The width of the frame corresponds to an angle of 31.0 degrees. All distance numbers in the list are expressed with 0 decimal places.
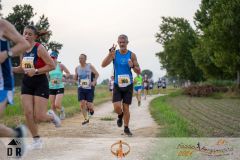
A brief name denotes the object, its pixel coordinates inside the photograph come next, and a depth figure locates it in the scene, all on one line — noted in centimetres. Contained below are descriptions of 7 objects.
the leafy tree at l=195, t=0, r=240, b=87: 3081
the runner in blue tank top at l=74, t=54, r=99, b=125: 1239
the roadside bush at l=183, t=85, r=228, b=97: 3716
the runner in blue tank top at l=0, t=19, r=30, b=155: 482
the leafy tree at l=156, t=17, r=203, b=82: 5153
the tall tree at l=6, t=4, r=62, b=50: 6725
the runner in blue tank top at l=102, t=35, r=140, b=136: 937
